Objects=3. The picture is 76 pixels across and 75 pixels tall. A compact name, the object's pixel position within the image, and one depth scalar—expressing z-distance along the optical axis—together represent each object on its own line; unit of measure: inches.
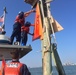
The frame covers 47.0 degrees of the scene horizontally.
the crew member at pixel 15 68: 95.2
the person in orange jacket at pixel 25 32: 133.7
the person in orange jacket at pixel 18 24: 128.9
